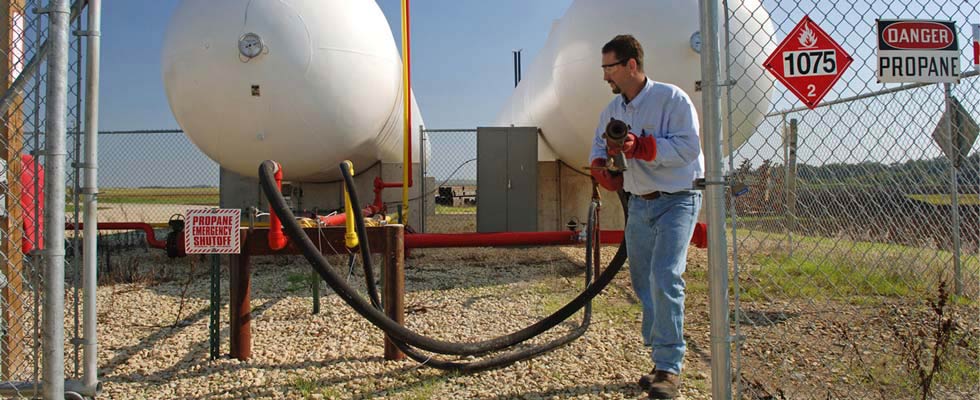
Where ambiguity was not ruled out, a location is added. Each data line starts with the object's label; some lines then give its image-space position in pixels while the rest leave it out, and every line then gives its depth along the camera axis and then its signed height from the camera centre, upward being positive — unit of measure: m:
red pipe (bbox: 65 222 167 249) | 6.41 -0.19
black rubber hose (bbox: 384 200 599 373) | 3.02 -0.76
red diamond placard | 2.25 +0.53
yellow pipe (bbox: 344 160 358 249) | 3.18 -0.12
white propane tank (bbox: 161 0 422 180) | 4.98 +1.11
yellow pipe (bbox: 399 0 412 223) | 5.48 +1.08
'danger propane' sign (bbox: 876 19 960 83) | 2.27 +0.58
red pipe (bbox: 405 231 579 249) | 5.32 -0.27
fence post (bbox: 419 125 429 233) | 7.52 +0.15
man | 2.55 +0.08
